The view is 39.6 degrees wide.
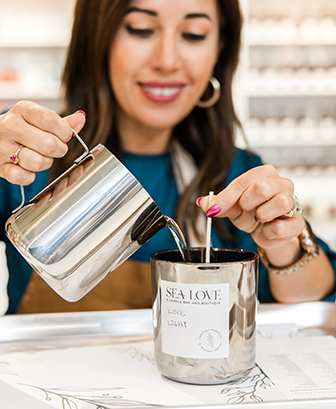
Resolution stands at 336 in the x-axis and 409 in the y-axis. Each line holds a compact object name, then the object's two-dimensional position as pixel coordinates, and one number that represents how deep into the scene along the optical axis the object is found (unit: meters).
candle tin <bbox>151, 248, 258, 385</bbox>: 0.56
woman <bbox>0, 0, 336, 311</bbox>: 0.67
